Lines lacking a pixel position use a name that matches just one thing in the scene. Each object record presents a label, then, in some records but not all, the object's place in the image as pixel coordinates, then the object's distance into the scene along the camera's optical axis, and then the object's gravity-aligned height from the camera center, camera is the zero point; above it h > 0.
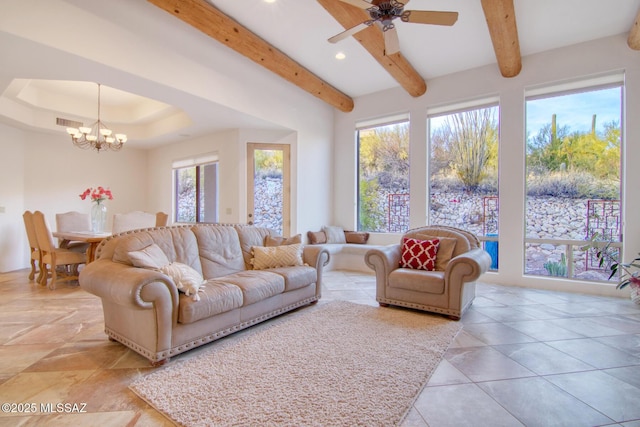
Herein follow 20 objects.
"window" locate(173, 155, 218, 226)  5.99 +0.49
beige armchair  3.09 -0.67
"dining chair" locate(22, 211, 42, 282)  4.53 -0.44
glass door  5.39 +0.49
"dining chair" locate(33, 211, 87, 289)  4.21 -0.60
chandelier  4.91 +1.26
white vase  4.99 -0.06
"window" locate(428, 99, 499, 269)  4.83 +0.72
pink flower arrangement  4.91 +0.29
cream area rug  1.69 -1.10
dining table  4.20 -0.36
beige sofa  2.17 -0.64
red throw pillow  3.55 -0.48
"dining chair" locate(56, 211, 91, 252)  4.78 -0.21
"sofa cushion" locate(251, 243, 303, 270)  3.46 -0.50
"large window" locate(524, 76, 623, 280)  4.09 +0.50
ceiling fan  2.44 +1.65
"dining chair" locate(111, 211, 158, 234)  4.95 -0.14
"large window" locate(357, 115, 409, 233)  5.62 +0.72
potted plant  3.60 -0.70
